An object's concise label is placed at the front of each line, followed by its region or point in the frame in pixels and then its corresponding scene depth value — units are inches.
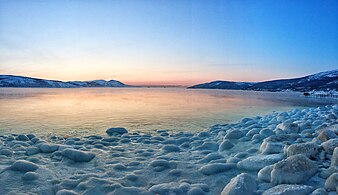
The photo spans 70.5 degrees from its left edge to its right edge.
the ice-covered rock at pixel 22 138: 277.7
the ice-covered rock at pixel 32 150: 221.2
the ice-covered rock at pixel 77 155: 203.2
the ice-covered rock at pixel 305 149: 165.6
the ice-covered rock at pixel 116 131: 338.5
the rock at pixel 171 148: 240.4
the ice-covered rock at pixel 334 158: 147.4
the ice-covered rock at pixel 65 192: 137.5
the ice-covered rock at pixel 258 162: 165.9
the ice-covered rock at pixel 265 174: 146.2
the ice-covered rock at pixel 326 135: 194.1
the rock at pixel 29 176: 158.4
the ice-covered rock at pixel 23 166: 169.2
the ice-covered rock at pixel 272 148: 193.6
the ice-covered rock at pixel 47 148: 225.4
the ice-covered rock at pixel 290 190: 120.6
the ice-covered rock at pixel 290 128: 265.0
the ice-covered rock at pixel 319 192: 117.6
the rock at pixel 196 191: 139.3
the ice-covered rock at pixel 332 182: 124.0
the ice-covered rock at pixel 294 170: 135.9
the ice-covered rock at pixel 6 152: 217.4
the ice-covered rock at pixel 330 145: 167.0
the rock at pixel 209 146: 244.2
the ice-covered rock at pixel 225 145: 232.2
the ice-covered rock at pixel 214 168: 169.0
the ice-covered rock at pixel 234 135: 264.2
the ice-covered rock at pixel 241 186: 128.2
